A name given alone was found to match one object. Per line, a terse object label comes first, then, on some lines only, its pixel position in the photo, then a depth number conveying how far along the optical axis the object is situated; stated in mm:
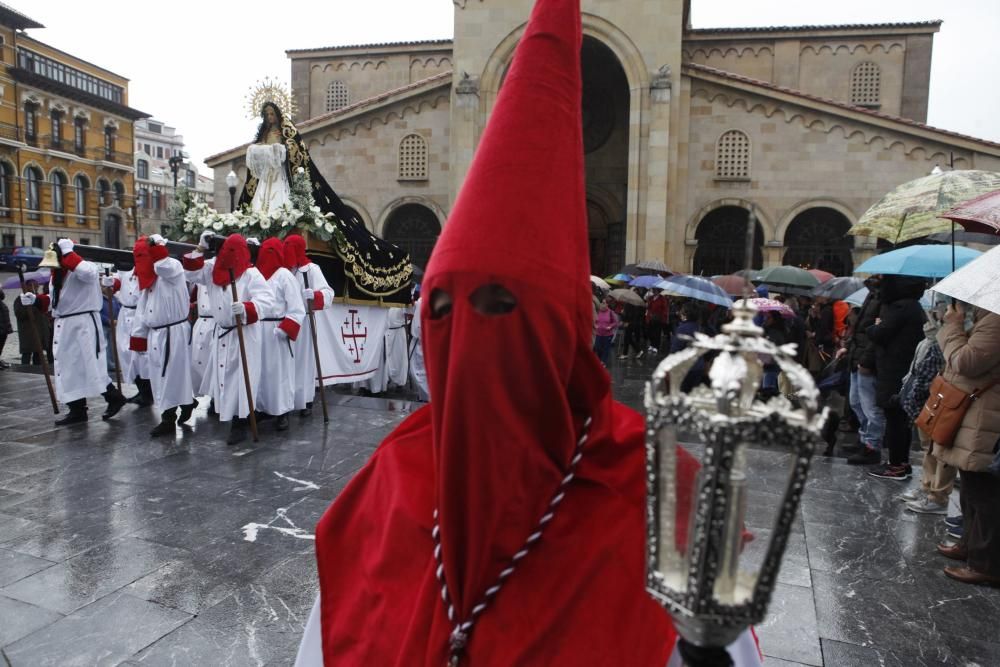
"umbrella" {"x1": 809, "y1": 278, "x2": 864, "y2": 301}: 9629
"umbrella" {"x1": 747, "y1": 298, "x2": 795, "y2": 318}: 7879
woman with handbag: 4125
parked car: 31703
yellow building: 42719
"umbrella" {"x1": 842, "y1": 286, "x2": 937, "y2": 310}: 8170
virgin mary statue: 9320
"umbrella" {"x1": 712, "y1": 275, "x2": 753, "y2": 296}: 12105
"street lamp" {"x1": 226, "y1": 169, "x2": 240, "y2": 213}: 9088
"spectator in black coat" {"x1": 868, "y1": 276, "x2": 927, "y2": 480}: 6074
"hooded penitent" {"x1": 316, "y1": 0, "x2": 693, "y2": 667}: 1438
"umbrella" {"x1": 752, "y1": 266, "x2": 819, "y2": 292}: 12297
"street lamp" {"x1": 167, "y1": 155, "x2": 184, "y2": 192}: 25766
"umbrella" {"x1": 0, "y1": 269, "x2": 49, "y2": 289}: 10425
